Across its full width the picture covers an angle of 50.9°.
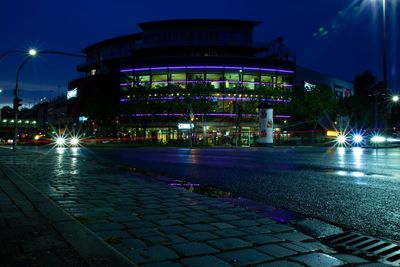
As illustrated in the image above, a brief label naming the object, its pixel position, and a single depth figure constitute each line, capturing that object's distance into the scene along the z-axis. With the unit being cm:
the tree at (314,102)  6912
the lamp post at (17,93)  2864
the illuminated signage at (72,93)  9712
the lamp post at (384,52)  3597
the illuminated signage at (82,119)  9450
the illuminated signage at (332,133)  7109
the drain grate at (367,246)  443
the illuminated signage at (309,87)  7186
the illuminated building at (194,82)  6788
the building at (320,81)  8313
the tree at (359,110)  7456
